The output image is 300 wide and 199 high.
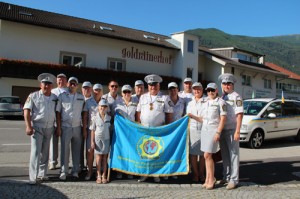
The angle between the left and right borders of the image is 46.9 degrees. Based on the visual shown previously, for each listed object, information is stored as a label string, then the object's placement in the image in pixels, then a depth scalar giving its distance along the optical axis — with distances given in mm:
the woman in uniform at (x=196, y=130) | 6773
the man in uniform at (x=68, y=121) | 6699
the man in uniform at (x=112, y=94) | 7029
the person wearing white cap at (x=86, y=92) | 7160
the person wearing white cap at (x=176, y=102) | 7164
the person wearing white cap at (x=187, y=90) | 7617
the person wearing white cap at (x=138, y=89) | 7215
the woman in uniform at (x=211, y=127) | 6224
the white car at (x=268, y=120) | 11898
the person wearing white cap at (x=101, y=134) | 6633
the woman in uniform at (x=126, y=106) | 6871
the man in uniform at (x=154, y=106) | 6625
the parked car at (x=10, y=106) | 21375
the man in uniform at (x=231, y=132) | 6348
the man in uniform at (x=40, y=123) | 6219
